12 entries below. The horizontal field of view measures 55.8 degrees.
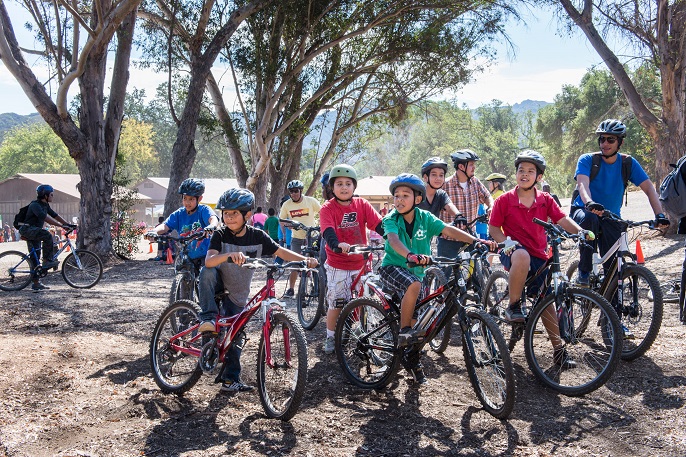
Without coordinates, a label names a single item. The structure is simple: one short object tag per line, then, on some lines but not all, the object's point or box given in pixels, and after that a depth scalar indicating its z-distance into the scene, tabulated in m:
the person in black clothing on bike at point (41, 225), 11.99
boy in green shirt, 5.15
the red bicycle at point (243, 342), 4.62
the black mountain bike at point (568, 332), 4.90
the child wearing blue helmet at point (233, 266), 5.14
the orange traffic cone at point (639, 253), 12.34
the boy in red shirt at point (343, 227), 6.40
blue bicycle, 12.27
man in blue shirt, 6.46
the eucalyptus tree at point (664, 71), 16.59
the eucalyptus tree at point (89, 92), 16.06
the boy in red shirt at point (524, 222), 5.52
